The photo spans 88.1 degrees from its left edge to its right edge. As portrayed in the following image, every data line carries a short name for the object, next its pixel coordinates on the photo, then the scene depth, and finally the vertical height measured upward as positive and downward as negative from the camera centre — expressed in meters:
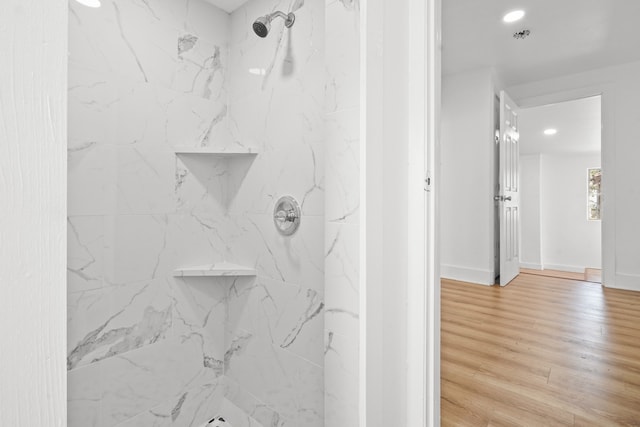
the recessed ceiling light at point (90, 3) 1.35 +0.88
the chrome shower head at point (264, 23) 1.39 +0.81
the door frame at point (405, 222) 0.97 -0.03
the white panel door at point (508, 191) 3.67 +0.26
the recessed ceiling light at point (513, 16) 2.67 +1.63
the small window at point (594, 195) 7.93 +0.44
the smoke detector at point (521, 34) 2.95 +1.63
